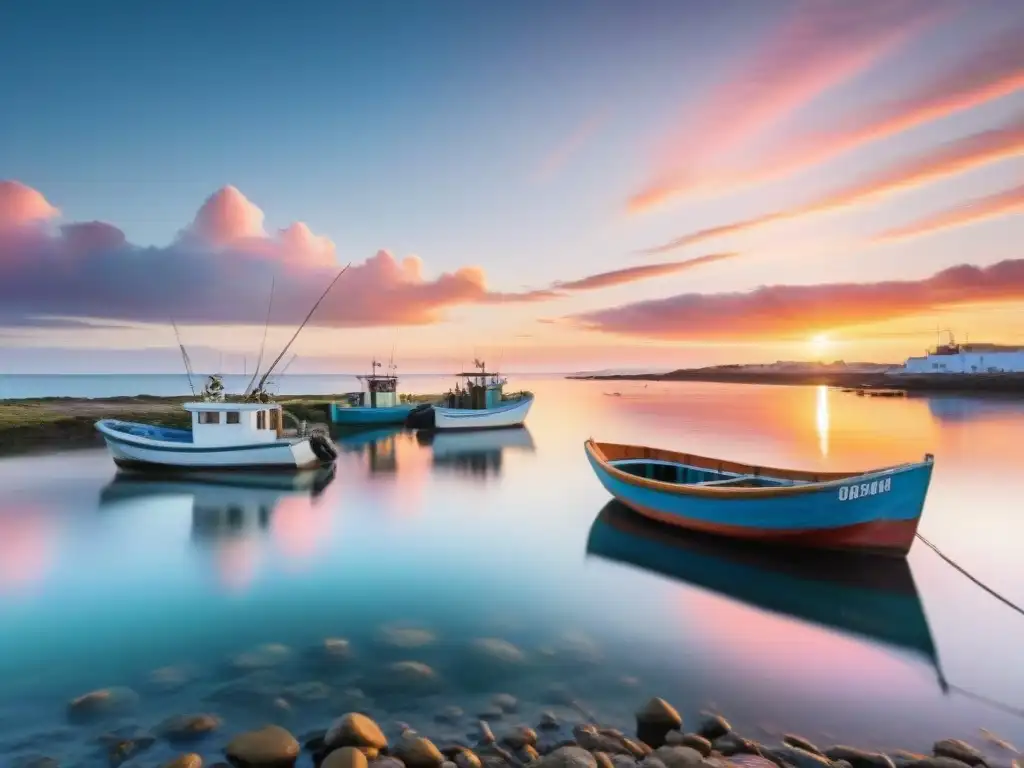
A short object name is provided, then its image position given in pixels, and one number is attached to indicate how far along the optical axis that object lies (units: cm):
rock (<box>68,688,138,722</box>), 716
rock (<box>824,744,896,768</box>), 614
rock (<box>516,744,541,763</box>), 606
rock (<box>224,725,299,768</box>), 597
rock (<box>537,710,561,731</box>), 687
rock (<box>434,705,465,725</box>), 701
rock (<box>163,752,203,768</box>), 573
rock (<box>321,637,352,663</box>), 891
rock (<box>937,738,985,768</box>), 638
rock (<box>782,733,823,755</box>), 647
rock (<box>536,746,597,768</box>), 558
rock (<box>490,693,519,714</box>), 734
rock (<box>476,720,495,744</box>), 648
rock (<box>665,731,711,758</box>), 629
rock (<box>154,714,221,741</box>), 657
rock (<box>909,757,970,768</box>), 599
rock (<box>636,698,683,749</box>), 673
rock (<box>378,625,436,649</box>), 949
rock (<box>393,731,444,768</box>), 589
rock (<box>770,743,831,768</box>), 606
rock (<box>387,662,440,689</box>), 797
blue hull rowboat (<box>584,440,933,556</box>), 1212
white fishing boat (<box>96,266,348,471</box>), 2353
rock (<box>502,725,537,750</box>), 635
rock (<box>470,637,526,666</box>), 889
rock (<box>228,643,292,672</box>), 862
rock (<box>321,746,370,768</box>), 564
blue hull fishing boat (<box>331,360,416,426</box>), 4597
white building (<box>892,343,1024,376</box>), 10512
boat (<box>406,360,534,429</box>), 4506
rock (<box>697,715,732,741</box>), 678
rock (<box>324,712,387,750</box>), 622
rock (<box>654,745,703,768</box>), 566
